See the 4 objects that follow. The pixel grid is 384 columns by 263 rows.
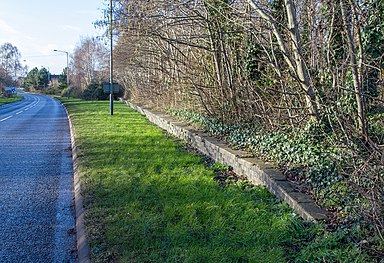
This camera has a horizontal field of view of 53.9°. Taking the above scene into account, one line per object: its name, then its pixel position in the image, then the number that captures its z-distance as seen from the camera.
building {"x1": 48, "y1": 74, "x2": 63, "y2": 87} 95.78
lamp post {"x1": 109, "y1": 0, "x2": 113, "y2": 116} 21.12
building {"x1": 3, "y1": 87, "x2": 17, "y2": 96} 63.72
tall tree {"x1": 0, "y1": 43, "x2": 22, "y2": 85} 85.38
